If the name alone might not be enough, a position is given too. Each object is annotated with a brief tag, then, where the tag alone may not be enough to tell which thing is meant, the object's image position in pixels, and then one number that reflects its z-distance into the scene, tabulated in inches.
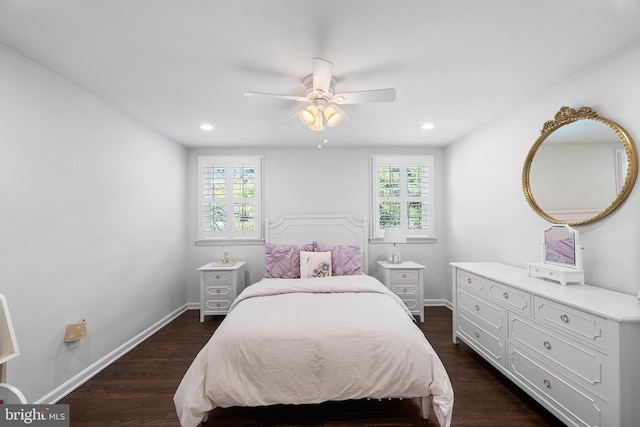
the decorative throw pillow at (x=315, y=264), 127.6
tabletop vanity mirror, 75.6
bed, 66.0
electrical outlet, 82.0
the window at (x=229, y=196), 163.0
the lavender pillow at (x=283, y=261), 133.1
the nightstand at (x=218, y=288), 139.6
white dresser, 52.7
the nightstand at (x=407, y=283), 140.6
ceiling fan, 69.6
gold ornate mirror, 70.2
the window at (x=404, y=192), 164.7
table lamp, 147.8
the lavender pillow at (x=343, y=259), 132.5
